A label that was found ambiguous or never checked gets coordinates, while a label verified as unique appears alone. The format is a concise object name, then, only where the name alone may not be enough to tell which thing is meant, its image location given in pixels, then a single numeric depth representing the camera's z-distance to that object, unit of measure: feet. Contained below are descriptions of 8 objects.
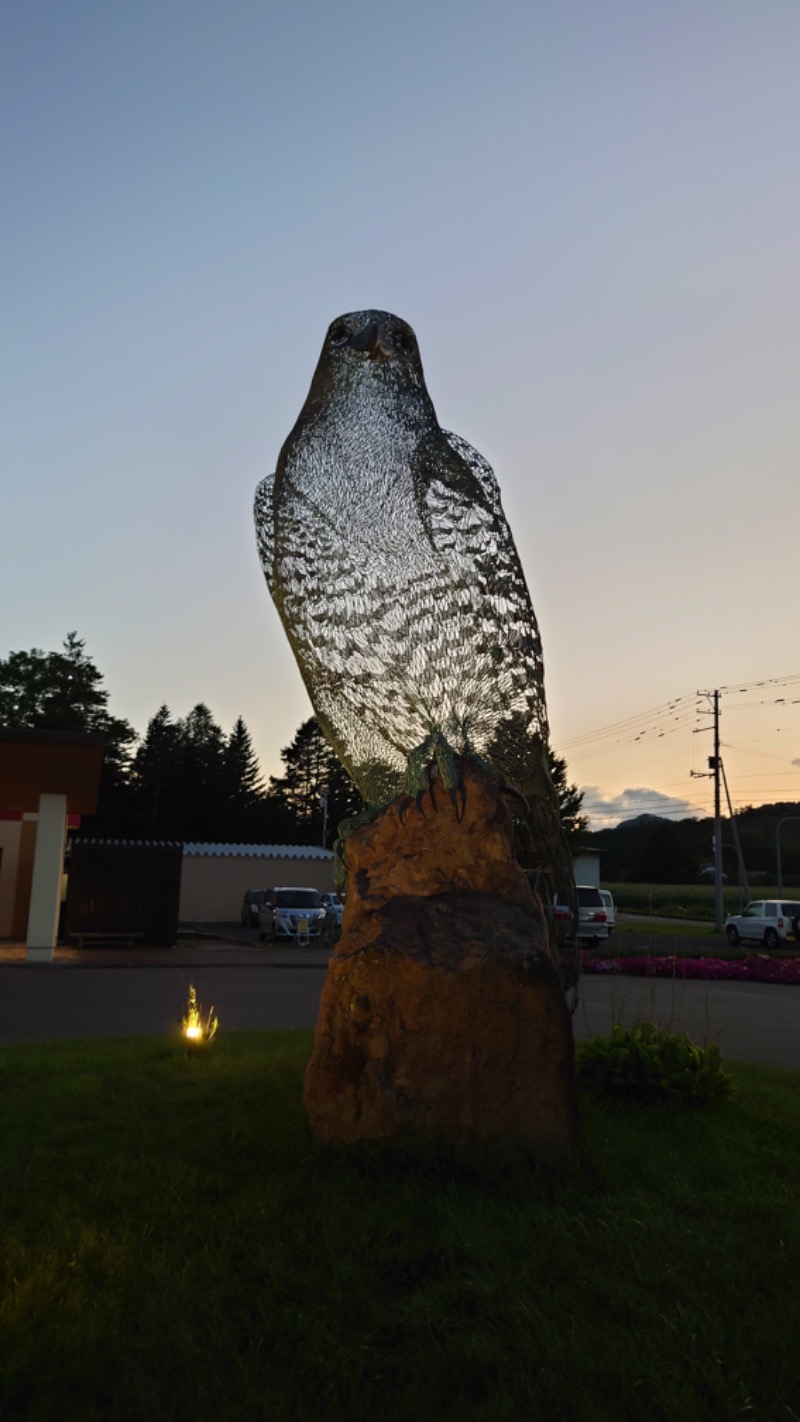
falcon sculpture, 16.38
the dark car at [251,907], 100.48
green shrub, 18.63
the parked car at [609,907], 90.51
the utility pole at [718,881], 115.96
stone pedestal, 14.28
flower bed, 55.40
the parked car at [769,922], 87.25
